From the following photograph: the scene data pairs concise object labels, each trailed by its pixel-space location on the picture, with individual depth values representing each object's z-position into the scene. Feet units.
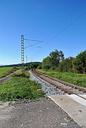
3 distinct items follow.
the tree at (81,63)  102.18
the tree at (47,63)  189.75
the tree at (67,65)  117.43
